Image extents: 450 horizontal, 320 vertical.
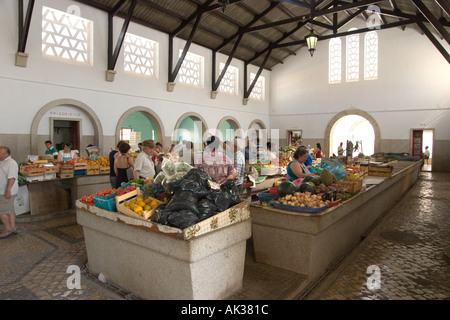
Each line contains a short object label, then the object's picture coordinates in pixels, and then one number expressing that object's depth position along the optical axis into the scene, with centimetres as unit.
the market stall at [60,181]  608
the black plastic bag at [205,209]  263
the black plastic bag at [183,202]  258
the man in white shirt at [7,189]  466
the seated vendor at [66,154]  769
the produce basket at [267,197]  390
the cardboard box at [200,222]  239
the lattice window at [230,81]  1562
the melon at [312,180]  402
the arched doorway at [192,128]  1396
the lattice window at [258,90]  1800
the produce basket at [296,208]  325
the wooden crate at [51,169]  618
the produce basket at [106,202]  312
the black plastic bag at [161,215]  261
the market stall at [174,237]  247
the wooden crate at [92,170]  689
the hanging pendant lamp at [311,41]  909
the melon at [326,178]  418
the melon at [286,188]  370
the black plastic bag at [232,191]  298
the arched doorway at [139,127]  1142
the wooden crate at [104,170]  716
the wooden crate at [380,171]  667
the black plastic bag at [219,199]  276
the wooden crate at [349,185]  427
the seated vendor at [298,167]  449
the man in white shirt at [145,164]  492
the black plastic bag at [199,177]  291
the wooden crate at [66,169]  649
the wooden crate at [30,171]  586
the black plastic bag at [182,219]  246
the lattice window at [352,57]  1608
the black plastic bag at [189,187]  277
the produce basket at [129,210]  275
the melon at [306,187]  368
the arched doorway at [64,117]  855
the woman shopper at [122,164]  514
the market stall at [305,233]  321
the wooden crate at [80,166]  666
